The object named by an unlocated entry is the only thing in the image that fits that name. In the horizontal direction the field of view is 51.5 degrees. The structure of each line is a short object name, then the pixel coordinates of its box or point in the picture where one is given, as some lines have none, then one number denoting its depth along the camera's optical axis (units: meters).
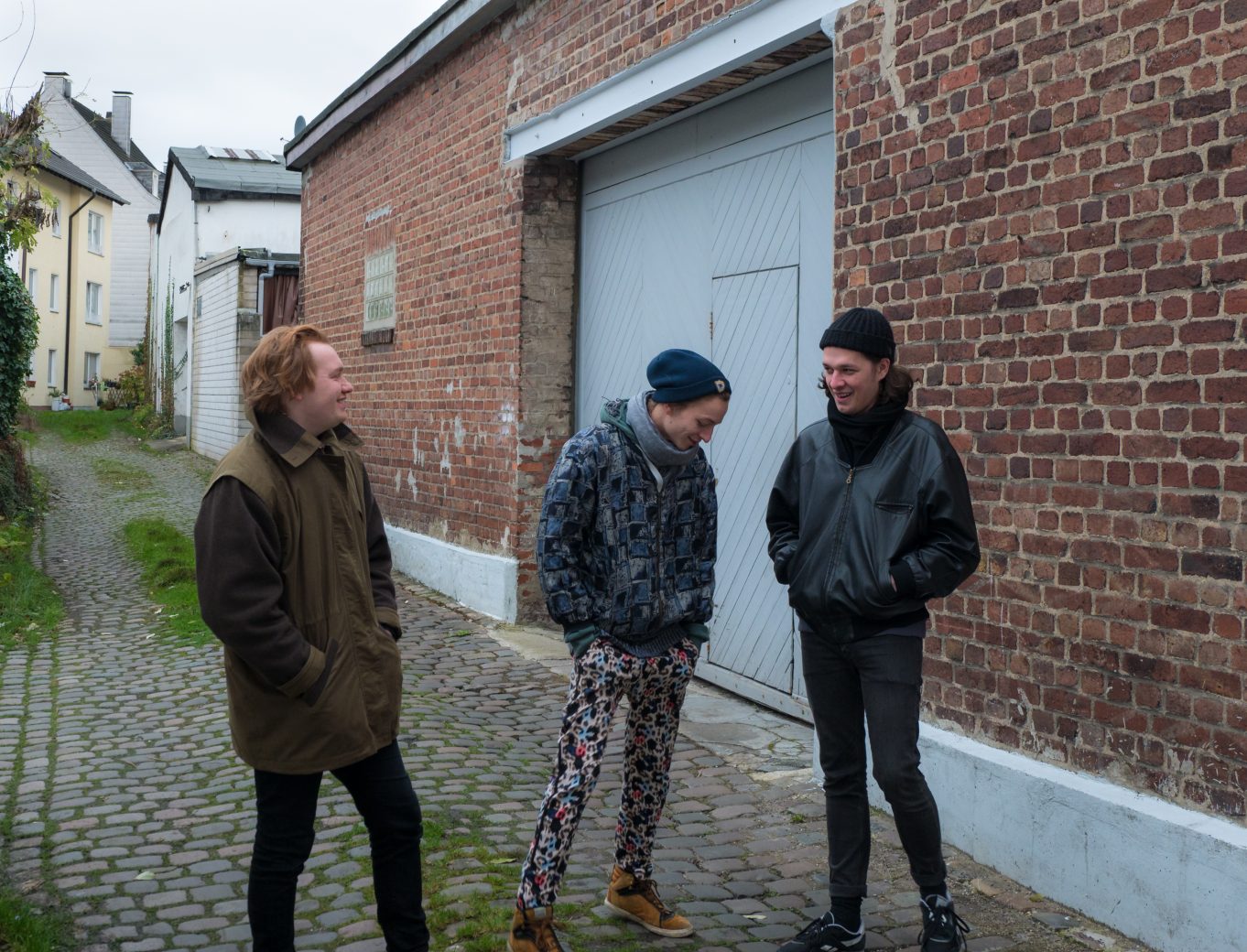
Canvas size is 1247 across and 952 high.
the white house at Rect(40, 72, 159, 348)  44.79
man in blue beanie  3.86
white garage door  6.78
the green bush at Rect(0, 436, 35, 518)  13.98
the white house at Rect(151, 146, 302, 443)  24.84
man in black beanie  3.76
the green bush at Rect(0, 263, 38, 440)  14.06
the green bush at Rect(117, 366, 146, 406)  35.38
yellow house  37.94
